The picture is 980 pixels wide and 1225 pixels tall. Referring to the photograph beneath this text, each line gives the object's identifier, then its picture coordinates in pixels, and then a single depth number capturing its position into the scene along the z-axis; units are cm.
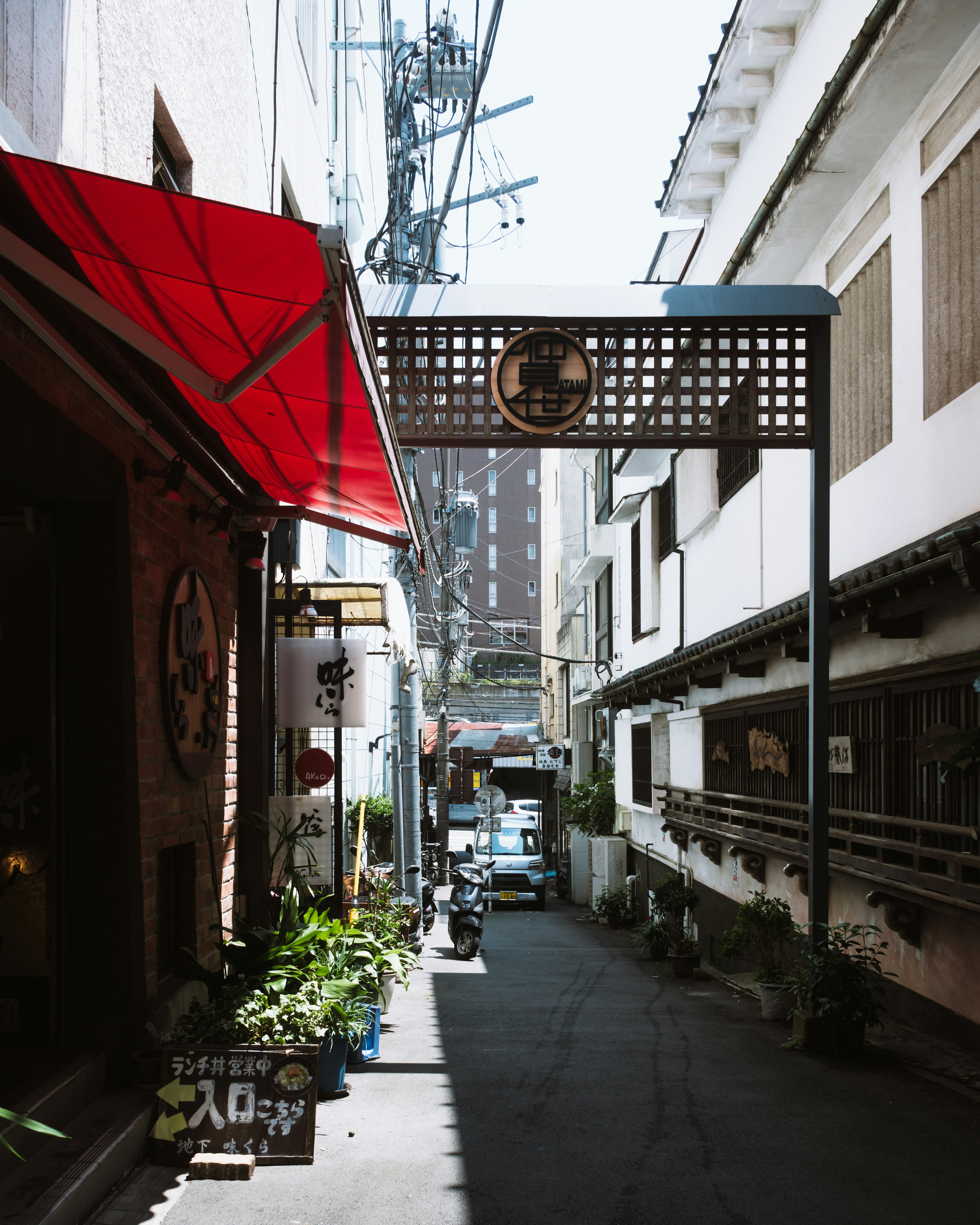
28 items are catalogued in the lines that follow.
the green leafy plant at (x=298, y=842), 779
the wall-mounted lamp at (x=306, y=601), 875
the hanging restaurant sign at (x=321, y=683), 845
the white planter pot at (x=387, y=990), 891
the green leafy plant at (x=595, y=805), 2466
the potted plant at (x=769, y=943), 909
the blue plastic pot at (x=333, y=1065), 620
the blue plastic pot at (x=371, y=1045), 716
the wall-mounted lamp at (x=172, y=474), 562
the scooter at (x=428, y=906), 1848
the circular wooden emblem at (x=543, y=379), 801
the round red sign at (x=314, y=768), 903
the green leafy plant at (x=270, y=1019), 537
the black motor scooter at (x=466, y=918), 1585
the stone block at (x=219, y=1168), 474
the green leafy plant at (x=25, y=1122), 257
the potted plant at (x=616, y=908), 2133
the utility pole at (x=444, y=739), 2394
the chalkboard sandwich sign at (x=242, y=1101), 485
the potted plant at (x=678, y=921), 1379
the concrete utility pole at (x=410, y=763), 1436
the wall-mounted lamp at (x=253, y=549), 796
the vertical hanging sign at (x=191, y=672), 604
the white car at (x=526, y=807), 3356
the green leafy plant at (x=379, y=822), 2091
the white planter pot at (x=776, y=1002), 897
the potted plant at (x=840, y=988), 705
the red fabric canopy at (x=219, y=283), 330
